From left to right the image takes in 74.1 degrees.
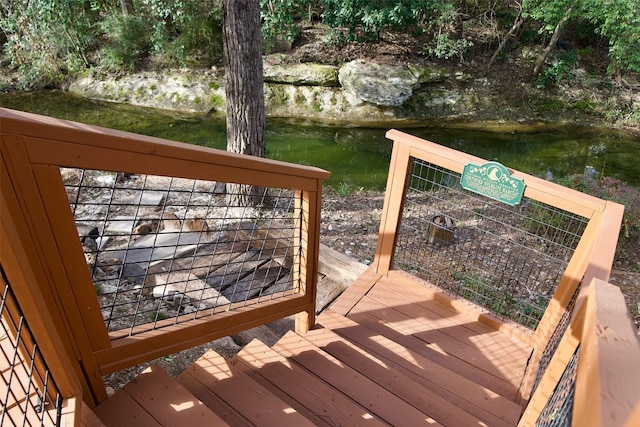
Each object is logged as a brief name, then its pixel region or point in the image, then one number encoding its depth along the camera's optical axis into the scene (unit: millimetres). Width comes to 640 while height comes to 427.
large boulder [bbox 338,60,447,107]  9250
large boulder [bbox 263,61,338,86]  9562
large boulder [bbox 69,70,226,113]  9406
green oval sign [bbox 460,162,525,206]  2428
